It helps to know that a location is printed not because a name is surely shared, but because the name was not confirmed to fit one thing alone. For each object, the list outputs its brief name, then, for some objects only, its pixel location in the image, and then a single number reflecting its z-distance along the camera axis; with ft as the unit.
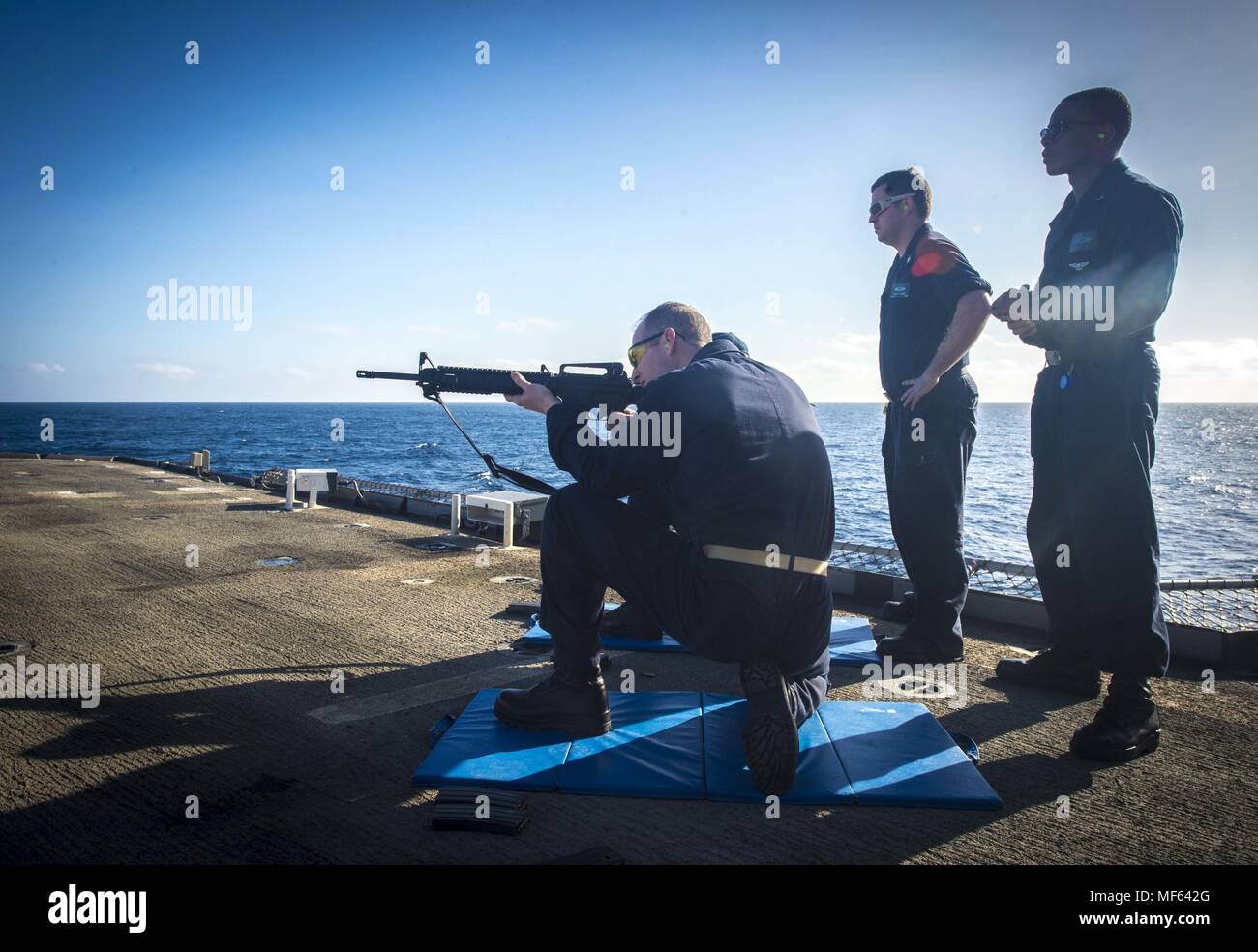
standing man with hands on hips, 13.94
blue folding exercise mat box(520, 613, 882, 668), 14.14
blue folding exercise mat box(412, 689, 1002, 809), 8.88
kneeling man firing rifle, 9.53
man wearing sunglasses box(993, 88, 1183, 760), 10.30
